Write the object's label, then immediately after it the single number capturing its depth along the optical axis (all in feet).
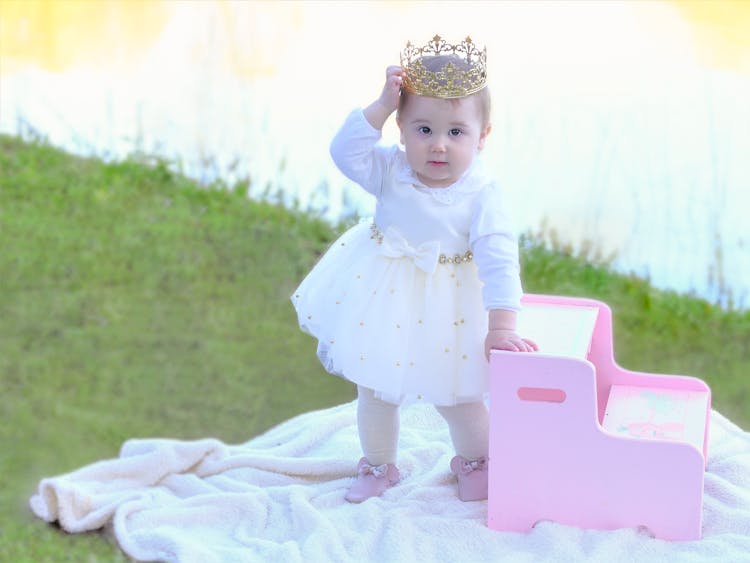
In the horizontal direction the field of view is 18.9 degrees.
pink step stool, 13.54
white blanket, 13.72
